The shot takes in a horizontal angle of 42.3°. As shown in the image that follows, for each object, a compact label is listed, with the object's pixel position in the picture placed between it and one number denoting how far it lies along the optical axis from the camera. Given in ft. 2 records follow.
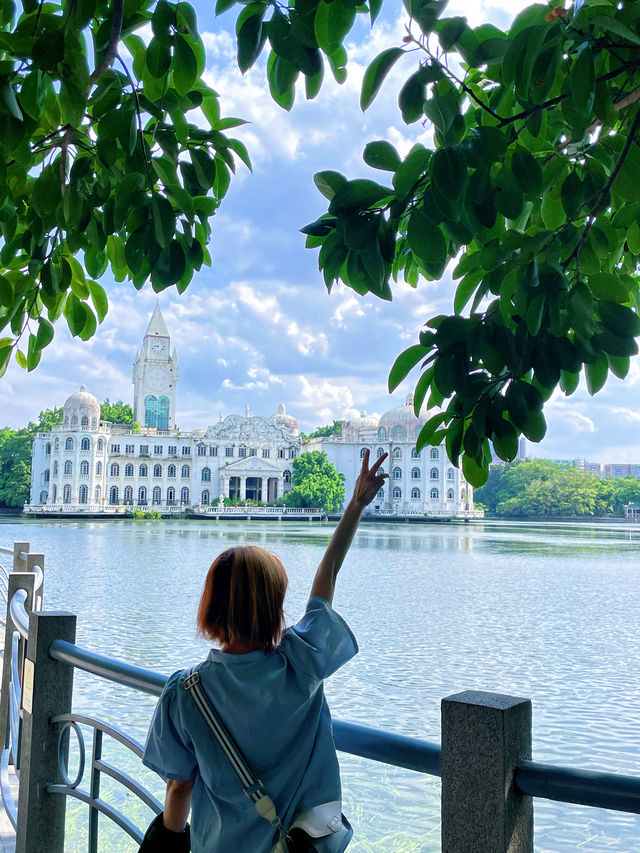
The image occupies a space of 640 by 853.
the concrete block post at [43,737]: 7.00
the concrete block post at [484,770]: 3.55
